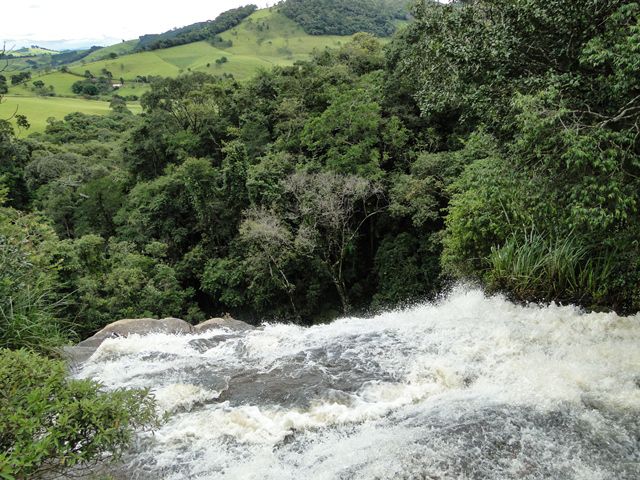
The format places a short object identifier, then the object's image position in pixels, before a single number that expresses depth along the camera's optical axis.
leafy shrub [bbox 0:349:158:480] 3.05
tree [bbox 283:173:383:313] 18.75
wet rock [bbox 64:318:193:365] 9.86
